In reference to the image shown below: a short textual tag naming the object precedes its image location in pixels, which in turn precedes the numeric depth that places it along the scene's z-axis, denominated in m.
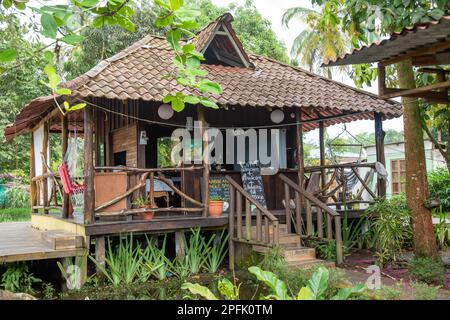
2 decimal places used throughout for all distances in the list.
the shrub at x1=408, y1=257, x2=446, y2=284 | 6.31
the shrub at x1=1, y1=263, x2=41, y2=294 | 7.01
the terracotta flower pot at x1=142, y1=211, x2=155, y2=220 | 8.00
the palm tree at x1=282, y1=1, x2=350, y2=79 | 21.16
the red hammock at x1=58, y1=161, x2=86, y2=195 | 8.24
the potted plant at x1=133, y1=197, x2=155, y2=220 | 8.01
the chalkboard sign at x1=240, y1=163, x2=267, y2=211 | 9.24
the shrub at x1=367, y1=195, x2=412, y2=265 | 7.53
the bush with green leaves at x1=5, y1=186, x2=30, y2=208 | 20.83
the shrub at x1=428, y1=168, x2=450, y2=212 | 12.59
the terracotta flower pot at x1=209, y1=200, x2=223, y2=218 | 8.54
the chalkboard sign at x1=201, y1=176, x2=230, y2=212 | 9.11
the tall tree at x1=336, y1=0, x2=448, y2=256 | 6.99
